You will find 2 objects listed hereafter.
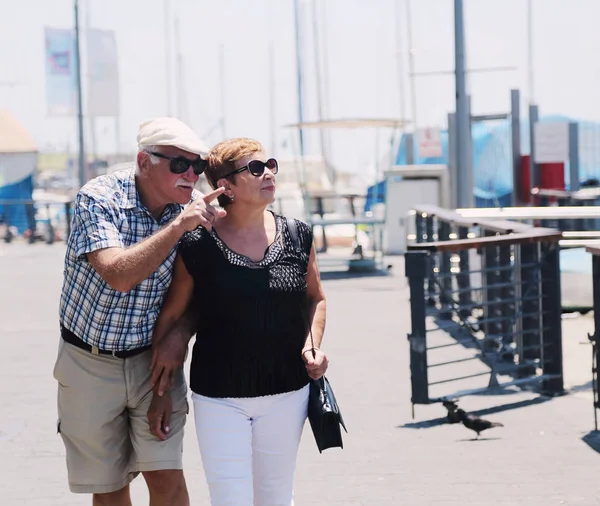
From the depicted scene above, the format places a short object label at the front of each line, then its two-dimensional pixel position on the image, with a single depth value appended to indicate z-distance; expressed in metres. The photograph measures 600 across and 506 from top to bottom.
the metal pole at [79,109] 35.78
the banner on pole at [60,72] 37.22
